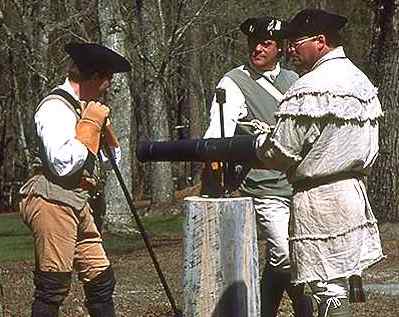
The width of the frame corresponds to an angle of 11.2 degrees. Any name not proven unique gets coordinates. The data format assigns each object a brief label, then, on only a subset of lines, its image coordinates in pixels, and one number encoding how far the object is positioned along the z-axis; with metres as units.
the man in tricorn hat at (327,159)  9.89
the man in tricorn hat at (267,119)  12.49
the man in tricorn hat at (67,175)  11.70
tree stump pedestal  8.57
